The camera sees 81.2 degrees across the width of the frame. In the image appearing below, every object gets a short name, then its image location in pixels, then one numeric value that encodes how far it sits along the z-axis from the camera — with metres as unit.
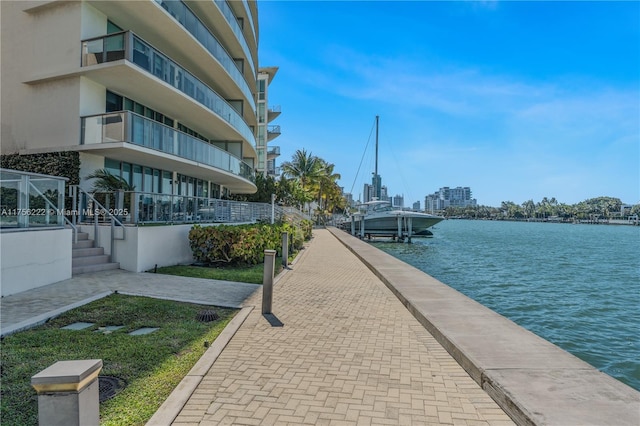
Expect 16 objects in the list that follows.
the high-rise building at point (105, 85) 13.10
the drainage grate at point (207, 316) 6.72
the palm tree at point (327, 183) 66.69
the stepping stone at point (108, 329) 5.81
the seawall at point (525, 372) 3.36
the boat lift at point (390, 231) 47.16
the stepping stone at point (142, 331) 5.75
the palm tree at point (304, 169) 54.22
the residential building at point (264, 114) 44.78
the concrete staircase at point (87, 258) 10.02
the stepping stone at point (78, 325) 5.89
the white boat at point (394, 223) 47.41
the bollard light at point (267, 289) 7.33
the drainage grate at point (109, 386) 3.79
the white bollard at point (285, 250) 14.02
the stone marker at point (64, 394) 2.31
